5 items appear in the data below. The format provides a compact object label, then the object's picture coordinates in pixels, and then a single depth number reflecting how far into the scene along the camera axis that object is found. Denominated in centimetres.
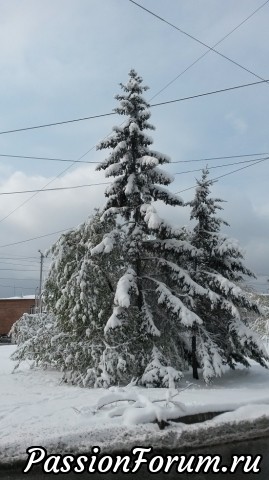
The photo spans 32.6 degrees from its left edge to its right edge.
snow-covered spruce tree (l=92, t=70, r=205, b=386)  1335
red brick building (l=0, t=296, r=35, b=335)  6006
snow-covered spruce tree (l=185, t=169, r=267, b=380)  1452
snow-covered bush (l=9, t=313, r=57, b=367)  1573
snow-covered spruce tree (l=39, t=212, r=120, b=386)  1377
